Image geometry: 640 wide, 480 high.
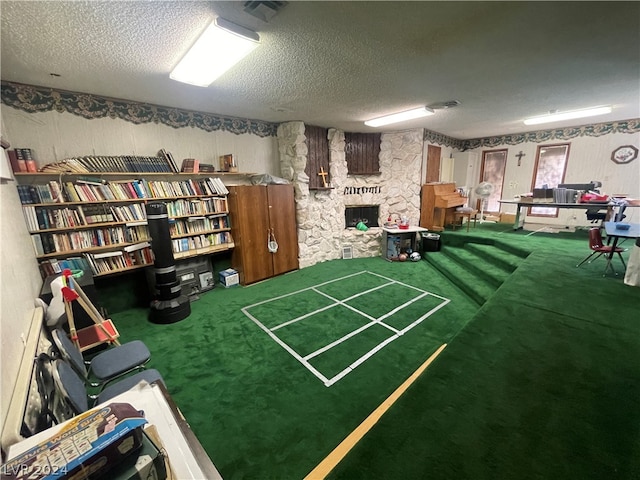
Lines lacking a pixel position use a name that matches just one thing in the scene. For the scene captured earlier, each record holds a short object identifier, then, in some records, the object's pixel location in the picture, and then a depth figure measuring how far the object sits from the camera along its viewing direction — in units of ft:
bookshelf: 9.10
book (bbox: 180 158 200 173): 12.31
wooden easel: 6.95
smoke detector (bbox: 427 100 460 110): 11.91
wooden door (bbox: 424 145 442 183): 19.86
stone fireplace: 15.88
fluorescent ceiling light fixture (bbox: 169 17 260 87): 5.87
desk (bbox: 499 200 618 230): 15.01
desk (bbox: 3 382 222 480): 2.75
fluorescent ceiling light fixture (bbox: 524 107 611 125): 14.05
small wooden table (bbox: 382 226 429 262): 17.83
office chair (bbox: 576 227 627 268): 10.50
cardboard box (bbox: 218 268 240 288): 13.75
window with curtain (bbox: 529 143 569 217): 20.83
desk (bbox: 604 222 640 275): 9.12
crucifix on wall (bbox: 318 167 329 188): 17.02
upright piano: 18.85
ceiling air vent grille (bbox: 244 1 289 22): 5.04
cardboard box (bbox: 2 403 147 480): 2.31
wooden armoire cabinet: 13.46
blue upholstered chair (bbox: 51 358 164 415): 4.23
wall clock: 18.10
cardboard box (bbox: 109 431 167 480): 2.49
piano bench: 19.01
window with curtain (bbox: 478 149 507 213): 23.90
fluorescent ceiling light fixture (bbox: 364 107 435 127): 13.01
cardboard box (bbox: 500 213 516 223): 23.41
